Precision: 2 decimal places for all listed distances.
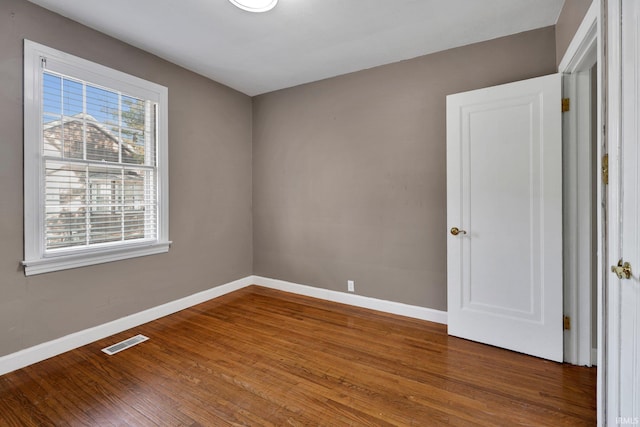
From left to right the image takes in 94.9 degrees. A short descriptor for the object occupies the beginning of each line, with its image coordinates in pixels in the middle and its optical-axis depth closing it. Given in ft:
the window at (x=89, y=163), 7.30
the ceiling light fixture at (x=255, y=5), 7.03
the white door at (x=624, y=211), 3.76
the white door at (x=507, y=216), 7.32
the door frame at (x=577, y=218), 6.98
